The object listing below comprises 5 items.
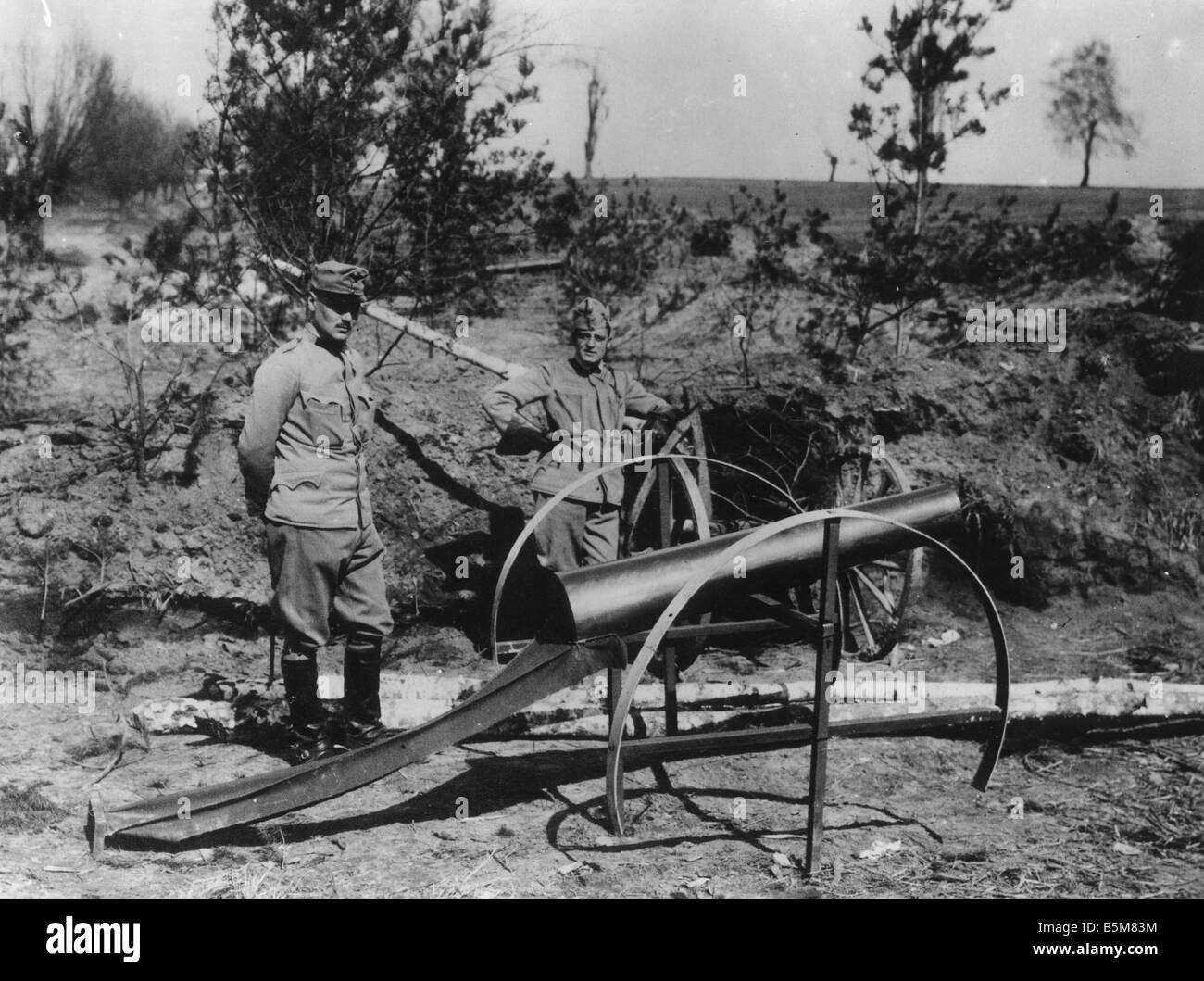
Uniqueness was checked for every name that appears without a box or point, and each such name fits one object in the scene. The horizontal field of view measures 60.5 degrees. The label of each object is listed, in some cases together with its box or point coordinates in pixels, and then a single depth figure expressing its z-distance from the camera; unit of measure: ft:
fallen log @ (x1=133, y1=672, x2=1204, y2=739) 15.66
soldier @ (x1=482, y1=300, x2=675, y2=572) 16.51
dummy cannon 11.56
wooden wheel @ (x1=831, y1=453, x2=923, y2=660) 15.23
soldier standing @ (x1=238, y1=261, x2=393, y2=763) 14.08
